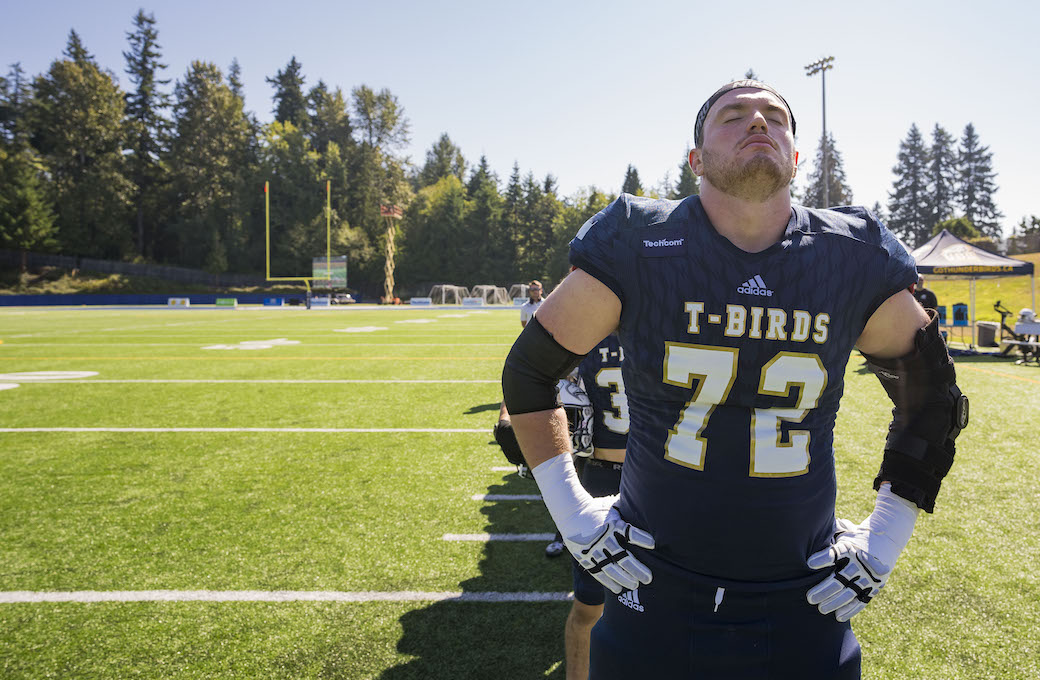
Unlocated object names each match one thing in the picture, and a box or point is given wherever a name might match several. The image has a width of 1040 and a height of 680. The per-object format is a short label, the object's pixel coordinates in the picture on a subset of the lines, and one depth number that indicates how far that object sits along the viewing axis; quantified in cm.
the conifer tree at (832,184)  7775
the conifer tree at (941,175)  8112
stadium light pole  3179
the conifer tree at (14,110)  6009
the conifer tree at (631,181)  7181
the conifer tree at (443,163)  8482
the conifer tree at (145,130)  6431
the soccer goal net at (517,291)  5789
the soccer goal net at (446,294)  5375
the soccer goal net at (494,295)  5459
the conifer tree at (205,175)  6456
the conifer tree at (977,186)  8050
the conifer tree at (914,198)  8175
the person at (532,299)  893
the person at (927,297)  978
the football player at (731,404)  137
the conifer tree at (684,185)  6956
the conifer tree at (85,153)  5912
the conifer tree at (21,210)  5262
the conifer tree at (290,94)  7650
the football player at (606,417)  287
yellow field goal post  5148
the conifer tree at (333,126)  6906
